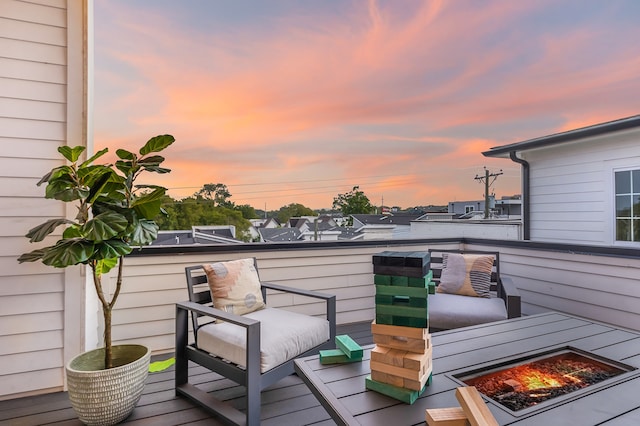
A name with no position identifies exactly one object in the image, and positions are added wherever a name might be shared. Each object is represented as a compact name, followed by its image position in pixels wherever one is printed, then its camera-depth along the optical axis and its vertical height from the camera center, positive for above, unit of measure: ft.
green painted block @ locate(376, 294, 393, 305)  3.71 -0.92
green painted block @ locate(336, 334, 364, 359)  4.73 -1.89
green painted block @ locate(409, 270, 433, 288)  3.56 -0.69
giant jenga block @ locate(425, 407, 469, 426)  3.08 -1.87
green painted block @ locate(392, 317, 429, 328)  3.60 -1.14
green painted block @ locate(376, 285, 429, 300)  3.56 -0.81
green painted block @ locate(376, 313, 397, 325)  3.74 -1.15
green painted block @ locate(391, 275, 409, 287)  3.62 -0.69
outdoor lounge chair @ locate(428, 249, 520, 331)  7.63 -2.21
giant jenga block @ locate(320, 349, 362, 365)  4.73 -2.00
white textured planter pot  5.66 -2.96
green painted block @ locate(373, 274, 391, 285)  3.71 -0.69
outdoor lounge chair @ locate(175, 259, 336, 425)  5.67 -2.42
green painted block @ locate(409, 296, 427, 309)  3.58 -0.91
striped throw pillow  9.22 -1.65
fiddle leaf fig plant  5.53 +0.11
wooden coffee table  3.40 -2.04
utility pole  29.21 +3.22
